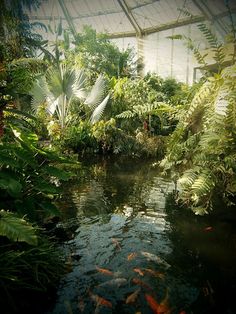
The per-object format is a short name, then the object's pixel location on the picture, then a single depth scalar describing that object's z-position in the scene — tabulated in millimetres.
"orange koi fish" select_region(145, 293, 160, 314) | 1923
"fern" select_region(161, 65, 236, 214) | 2839
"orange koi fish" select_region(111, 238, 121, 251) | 2795
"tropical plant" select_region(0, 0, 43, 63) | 5959
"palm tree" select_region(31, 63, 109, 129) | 7549
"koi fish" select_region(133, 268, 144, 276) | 2349
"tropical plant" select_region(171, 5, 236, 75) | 3056
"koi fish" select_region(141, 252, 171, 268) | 2494
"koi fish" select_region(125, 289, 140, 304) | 2014
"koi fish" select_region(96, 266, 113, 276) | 2345
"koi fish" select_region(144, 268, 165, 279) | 2316
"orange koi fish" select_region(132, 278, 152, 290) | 2170
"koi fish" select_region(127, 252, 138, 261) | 2592
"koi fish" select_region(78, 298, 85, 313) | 1930
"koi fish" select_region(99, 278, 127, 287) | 2189
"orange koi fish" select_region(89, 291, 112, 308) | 1983
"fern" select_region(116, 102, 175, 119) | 3689
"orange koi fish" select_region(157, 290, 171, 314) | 1903
